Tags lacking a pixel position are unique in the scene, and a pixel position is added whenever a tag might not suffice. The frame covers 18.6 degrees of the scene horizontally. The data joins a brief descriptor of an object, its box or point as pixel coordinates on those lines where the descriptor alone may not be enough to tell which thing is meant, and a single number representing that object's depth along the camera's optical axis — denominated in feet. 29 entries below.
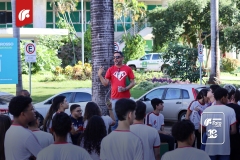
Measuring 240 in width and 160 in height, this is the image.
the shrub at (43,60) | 169.92
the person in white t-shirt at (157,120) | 46.85
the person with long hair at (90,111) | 35.98
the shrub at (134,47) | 204.90
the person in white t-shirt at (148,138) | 31.66
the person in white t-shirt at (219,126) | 37.35
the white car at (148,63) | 191.08
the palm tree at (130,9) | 212.54
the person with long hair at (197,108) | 48.06
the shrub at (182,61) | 132.88
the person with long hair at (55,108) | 39.65
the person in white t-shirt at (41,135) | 29.69
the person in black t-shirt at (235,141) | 39.06
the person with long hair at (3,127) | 28.99
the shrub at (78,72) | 164.65
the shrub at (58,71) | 168.01
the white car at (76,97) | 82.68
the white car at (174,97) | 82.68
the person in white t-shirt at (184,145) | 24.79
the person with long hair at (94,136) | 30.48
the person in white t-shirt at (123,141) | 26.70
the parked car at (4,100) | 75.51
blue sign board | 51.04
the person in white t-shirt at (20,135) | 26.94
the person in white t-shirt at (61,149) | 24.14
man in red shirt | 47.99
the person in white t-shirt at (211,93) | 44.21
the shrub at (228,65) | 210.93
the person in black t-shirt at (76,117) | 41.49
